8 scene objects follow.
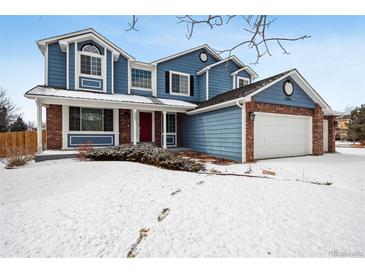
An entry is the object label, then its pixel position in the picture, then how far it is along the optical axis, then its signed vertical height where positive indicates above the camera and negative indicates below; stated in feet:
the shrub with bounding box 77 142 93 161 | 24.35 -2.30
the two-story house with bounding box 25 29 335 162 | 27.30 +4.45
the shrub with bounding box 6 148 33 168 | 23.16 -2.98
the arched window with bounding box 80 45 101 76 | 31.86 +12.93
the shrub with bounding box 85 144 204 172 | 19.19 -2.56
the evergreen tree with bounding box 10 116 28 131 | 80.35 +4.18
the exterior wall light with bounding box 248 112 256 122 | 25.55 +2.69
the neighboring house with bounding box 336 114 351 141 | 86.60 +1.55
